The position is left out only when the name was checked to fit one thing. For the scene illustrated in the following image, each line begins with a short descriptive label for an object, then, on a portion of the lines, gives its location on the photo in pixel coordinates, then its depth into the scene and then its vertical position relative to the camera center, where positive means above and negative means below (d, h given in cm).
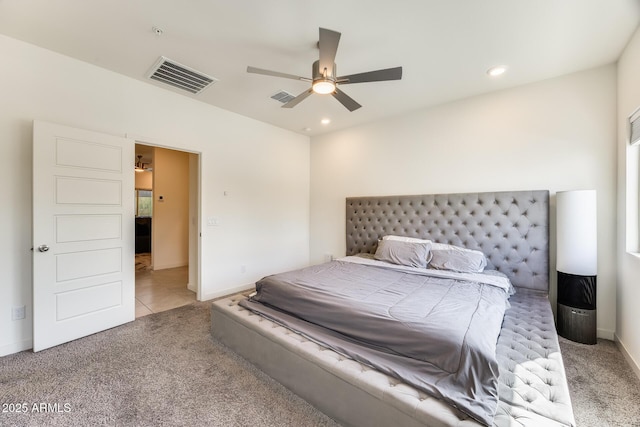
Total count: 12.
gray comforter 138 -75
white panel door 247 -20
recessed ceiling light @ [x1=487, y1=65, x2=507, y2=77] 277 +157
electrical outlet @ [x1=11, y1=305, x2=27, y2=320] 244 -94
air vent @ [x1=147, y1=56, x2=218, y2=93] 280 +161
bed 130 -92
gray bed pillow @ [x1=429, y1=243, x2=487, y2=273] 304 -55
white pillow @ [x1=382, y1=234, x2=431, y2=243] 363 -36
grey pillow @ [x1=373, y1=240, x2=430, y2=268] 333 -52
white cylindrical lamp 255 -52
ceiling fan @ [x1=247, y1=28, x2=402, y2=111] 208 +119
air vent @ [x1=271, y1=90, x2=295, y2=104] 342 +160
